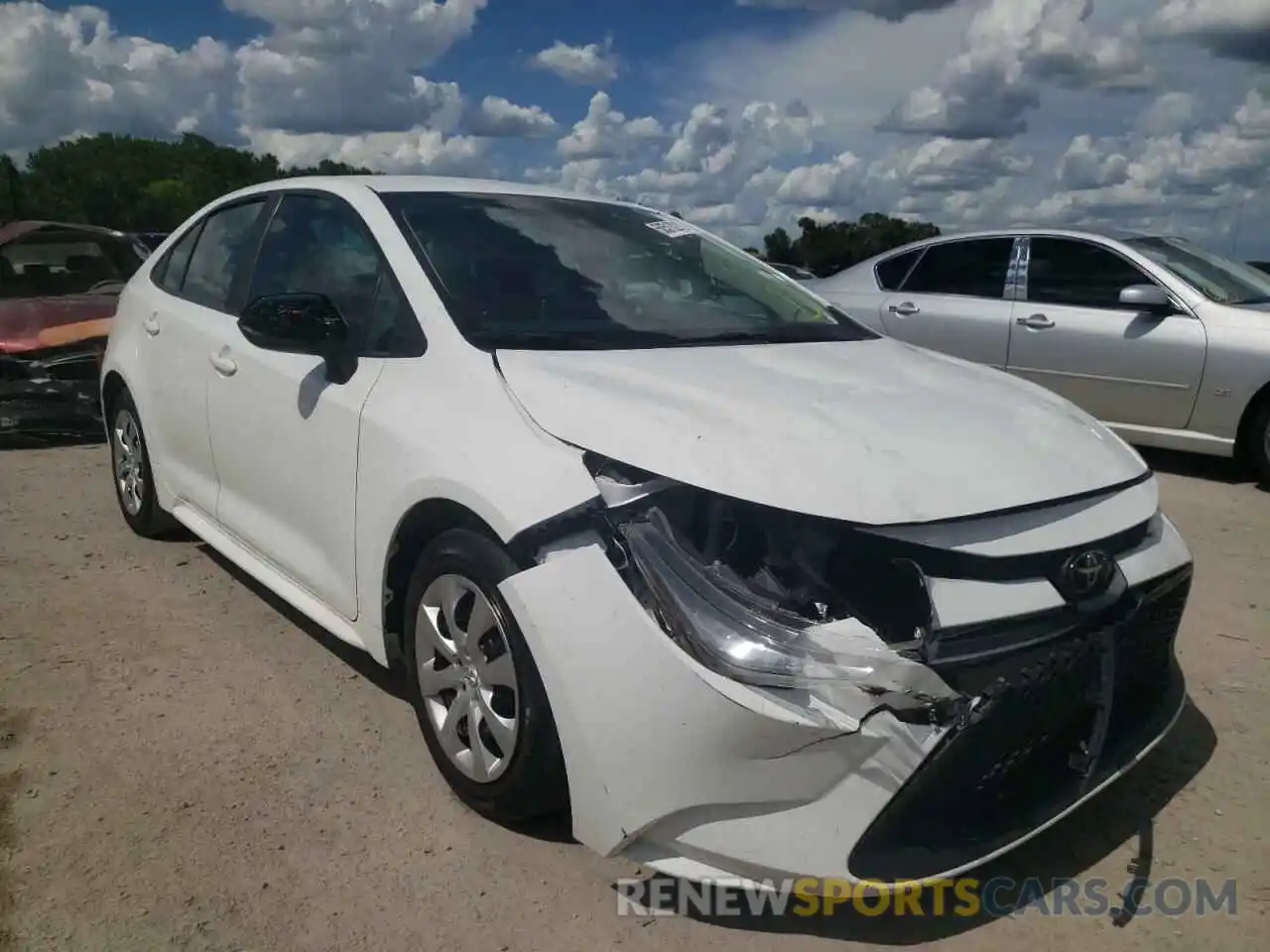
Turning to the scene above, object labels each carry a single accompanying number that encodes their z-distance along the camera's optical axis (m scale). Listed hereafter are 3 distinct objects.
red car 6.97
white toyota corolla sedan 2.13
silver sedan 6.37
